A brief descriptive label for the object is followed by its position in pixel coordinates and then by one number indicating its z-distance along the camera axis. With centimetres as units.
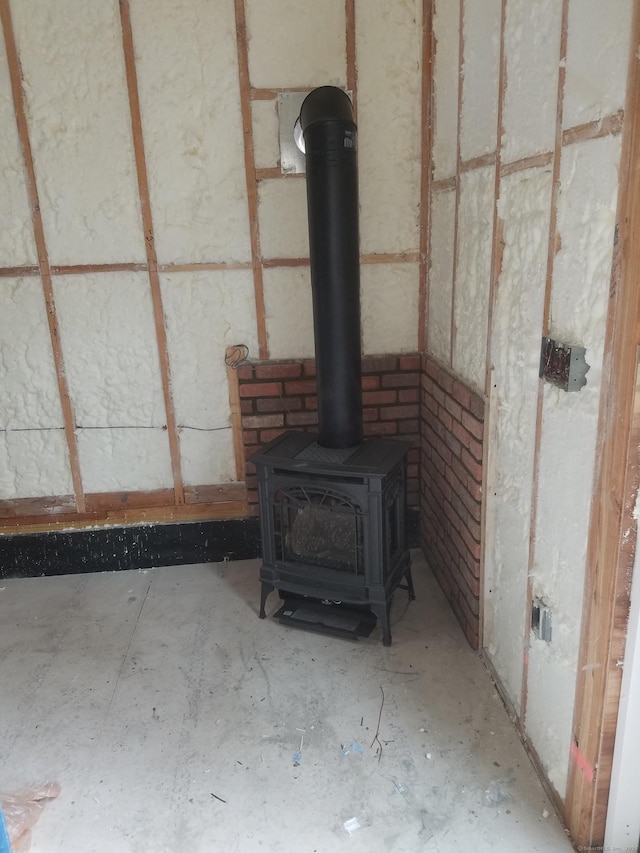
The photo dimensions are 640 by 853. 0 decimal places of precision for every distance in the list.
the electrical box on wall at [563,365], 169
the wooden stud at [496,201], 213
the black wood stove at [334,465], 265
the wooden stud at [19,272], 319
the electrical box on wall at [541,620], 197
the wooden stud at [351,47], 295
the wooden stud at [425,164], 299
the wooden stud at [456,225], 256
